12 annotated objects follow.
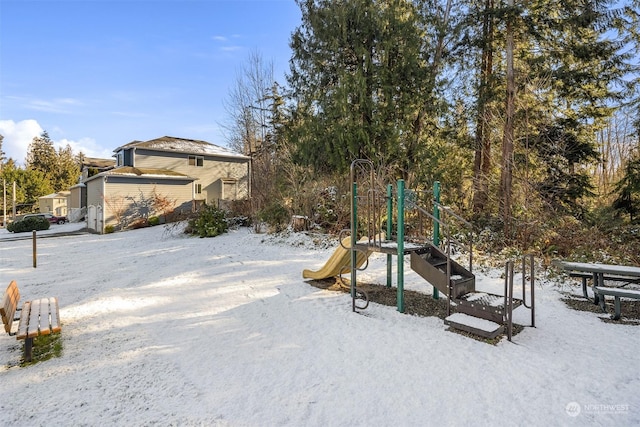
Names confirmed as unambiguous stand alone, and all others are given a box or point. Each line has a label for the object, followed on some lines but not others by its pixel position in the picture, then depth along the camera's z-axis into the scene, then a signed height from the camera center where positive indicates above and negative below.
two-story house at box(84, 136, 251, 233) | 20.66 +2.18
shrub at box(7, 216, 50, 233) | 22.53 -0.85
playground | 4.33 -1.09
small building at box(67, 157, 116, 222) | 28.16 +1.32
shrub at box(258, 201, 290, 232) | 14.05 -0.17
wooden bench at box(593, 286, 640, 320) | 4.78 -1.25
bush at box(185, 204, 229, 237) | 14.51 -0.52
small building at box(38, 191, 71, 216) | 37.00 +1.06
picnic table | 5.33 -1.04
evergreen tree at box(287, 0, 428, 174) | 11.60 +4.51
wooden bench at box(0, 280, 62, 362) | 3.89 -1.38
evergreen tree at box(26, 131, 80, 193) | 46.78 +6.87
